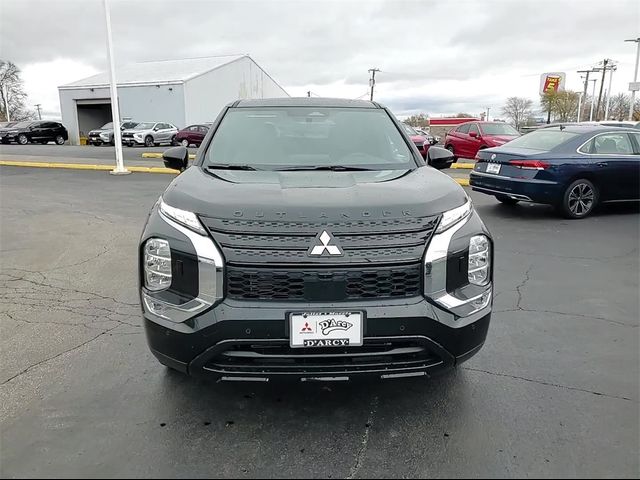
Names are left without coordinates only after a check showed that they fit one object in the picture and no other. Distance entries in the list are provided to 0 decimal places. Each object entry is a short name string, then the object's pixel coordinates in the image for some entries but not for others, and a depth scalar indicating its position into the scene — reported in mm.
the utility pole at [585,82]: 61244
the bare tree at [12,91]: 66688
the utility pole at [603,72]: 55556
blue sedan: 7711
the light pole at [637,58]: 35656
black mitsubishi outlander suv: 2309
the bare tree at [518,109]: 80469
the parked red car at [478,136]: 17172
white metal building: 38062
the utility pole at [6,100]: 64500
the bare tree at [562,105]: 66750
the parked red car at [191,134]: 29125
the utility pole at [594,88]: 60462
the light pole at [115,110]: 13906
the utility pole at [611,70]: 55988
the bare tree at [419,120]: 86631
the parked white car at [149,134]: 29828
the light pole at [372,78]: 66375
